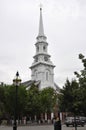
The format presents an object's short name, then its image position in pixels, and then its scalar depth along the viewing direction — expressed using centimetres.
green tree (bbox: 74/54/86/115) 2499
